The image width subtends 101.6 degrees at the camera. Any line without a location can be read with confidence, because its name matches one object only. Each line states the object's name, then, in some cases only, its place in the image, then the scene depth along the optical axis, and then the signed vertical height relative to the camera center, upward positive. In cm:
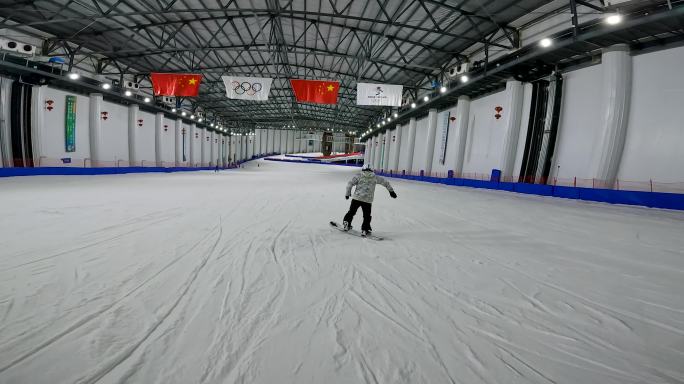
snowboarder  550 -56
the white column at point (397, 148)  3262 +236
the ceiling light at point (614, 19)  938 +554
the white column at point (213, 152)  4313 +56
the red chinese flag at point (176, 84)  1639 +404
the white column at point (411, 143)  2829 +266
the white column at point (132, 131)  2434 +164
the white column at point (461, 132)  1980 +290
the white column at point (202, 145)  3912 +136
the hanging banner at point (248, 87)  1591 +400
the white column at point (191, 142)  3575 +154
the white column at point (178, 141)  3195 +143
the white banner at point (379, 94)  1678 +436
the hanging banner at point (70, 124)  1899 +145
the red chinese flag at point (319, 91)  1633 +417
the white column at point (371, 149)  4541 +298
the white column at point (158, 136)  2811 +155
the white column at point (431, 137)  2375 +287
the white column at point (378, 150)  4022 +250
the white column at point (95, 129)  2028 +133
